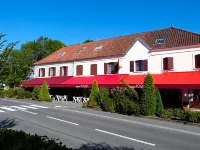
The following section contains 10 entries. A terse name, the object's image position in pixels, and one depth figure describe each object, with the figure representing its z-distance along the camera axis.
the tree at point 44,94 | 33.25
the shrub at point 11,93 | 43.31
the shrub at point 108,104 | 22.39
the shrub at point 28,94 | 38.05
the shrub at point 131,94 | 20.67
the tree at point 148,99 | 19.75
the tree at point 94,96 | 25.38
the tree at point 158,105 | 19.62
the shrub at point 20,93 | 39.16
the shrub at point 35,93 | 35.35
